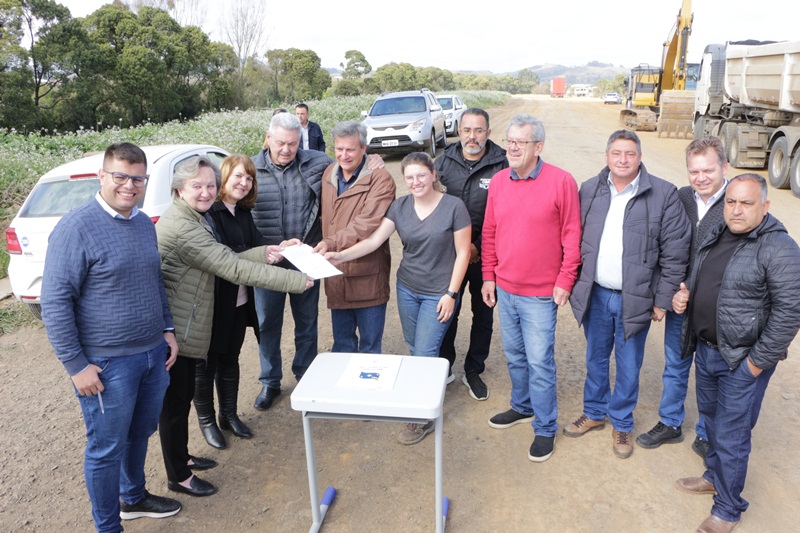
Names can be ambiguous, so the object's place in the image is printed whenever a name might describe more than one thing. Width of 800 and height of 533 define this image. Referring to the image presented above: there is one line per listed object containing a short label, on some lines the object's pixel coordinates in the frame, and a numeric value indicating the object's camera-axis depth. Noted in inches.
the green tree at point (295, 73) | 1428.4
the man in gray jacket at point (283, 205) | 153.8
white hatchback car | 200.5
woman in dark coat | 137.8
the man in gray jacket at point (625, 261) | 127.9
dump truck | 429.1
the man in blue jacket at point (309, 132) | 358.5
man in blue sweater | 95.3
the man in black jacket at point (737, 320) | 105.6
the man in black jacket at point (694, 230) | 126.9
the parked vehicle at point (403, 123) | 572.1
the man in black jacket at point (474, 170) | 154.7
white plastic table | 100.9
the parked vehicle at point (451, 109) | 802.8
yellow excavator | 817.5
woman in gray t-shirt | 139.9
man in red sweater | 132.0
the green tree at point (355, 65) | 1797.5
